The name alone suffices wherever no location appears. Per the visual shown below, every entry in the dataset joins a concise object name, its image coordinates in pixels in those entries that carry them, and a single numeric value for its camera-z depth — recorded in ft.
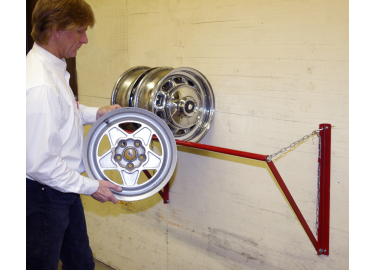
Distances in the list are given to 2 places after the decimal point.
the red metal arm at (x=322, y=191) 6.34
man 5.10
